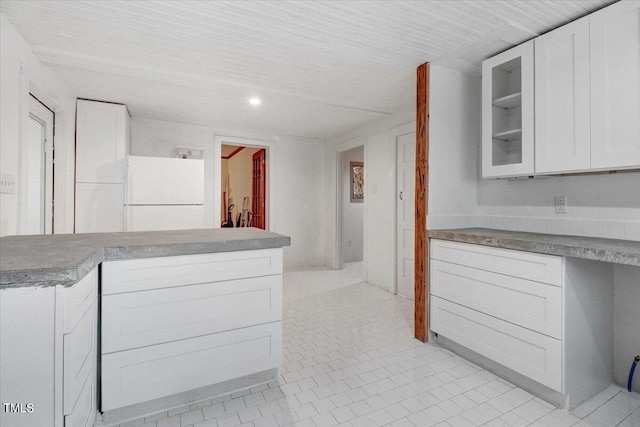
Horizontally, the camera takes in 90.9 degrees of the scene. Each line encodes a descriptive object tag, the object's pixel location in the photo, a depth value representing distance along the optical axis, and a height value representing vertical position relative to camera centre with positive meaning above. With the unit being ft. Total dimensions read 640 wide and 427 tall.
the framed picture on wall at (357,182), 19.06 +2.09
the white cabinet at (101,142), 10.84 +2.60
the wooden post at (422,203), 8.21 +0.34
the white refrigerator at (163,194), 10.96 +0.79
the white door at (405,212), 11.99 +0.15
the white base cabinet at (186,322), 4.88 -1.80
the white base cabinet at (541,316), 5.39 -1.90
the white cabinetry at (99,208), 10.89 +0.27
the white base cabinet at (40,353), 3.14 -1.42
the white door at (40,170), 8.52 +1.34
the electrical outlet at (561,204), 7.09 +0.28
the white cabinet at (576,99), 5.45 +2.31
